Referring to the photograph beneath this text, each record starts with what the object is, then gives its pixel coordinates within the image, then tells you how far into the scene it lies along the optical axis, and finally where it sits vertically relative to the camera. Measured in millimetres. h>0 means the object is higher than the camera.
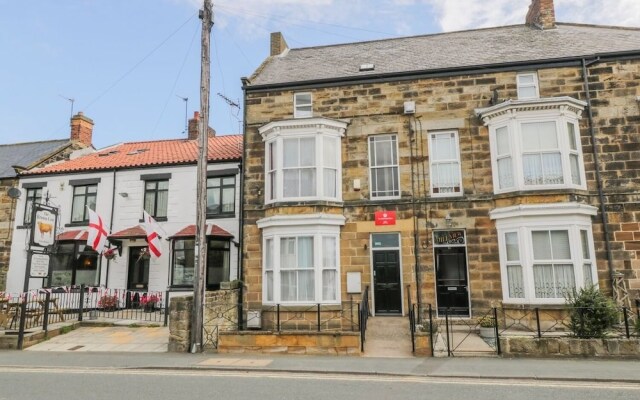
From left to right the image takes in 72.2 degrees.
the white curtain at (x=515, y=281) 13852 -200
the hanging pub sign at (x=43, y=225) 15175 +1919
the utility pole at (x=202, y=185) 12195 +2707
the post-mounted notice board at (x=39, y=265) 14930 +511
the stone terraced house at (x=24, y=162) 21516 +6306
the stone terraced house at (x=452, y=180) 13914 +3227
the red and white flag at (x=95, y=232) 17000 +1828
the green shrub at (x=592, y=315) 10617 -986
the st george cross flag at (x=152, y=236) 17844 +1740
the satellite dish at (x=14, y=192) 19453 +3861
